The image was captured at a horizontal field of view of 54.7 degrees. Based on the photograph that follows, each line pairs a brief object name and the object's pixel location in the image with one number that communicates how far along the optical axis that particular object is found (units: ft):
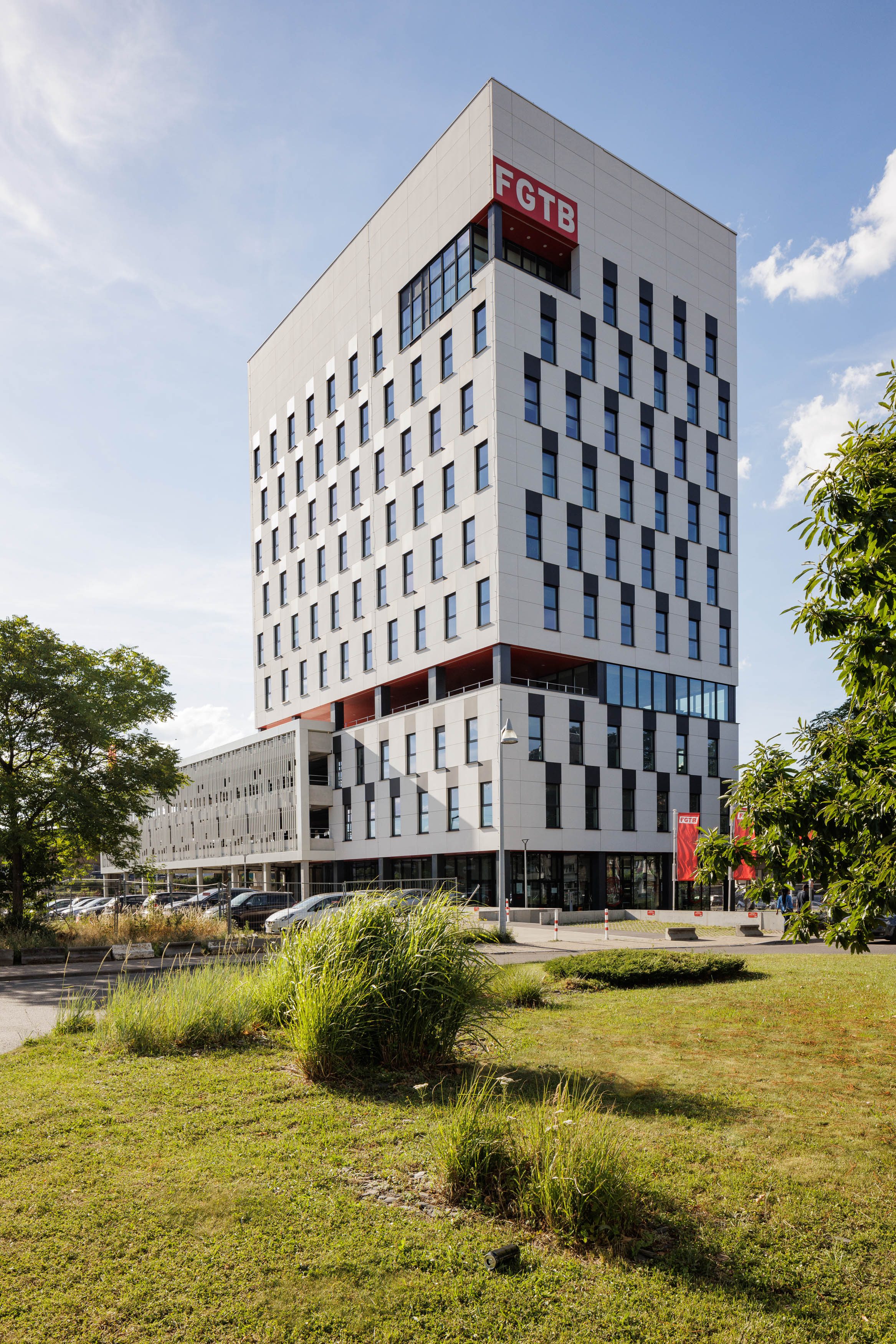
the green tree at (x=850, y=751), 24.09
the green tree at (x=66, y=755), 87.15
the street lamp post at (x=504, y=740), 91.45
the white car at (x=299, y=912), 102.47
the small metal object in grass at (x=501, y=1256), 16.21
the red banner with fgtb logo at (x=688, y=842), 103.09
